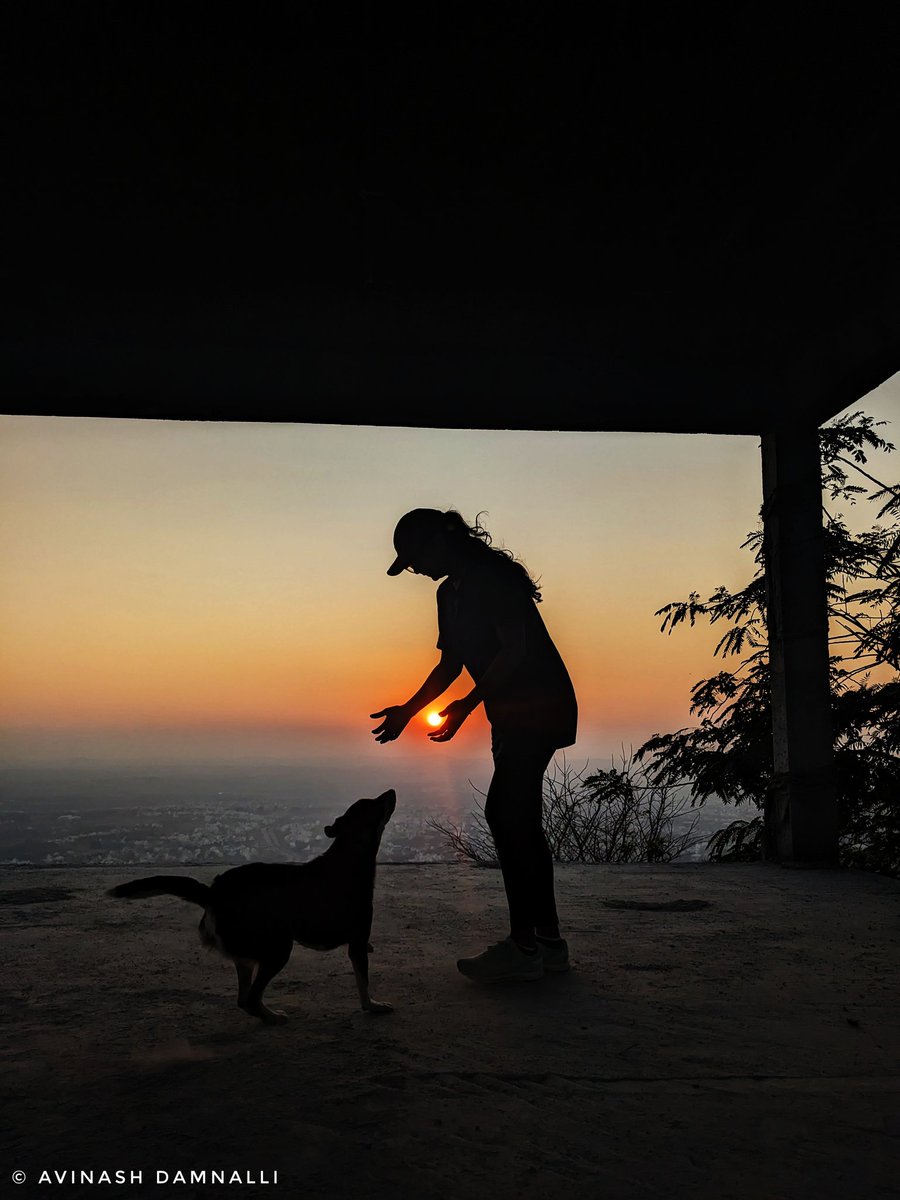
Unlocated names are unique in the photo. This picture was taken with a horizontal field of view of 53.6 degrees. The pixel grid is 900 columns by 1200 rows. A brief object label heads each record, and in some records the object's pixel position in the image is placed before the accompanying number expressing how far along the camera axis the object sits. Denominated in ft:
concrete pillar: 18.57
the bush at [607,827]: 22.21
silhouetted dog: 7.64
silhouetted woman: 9.98
